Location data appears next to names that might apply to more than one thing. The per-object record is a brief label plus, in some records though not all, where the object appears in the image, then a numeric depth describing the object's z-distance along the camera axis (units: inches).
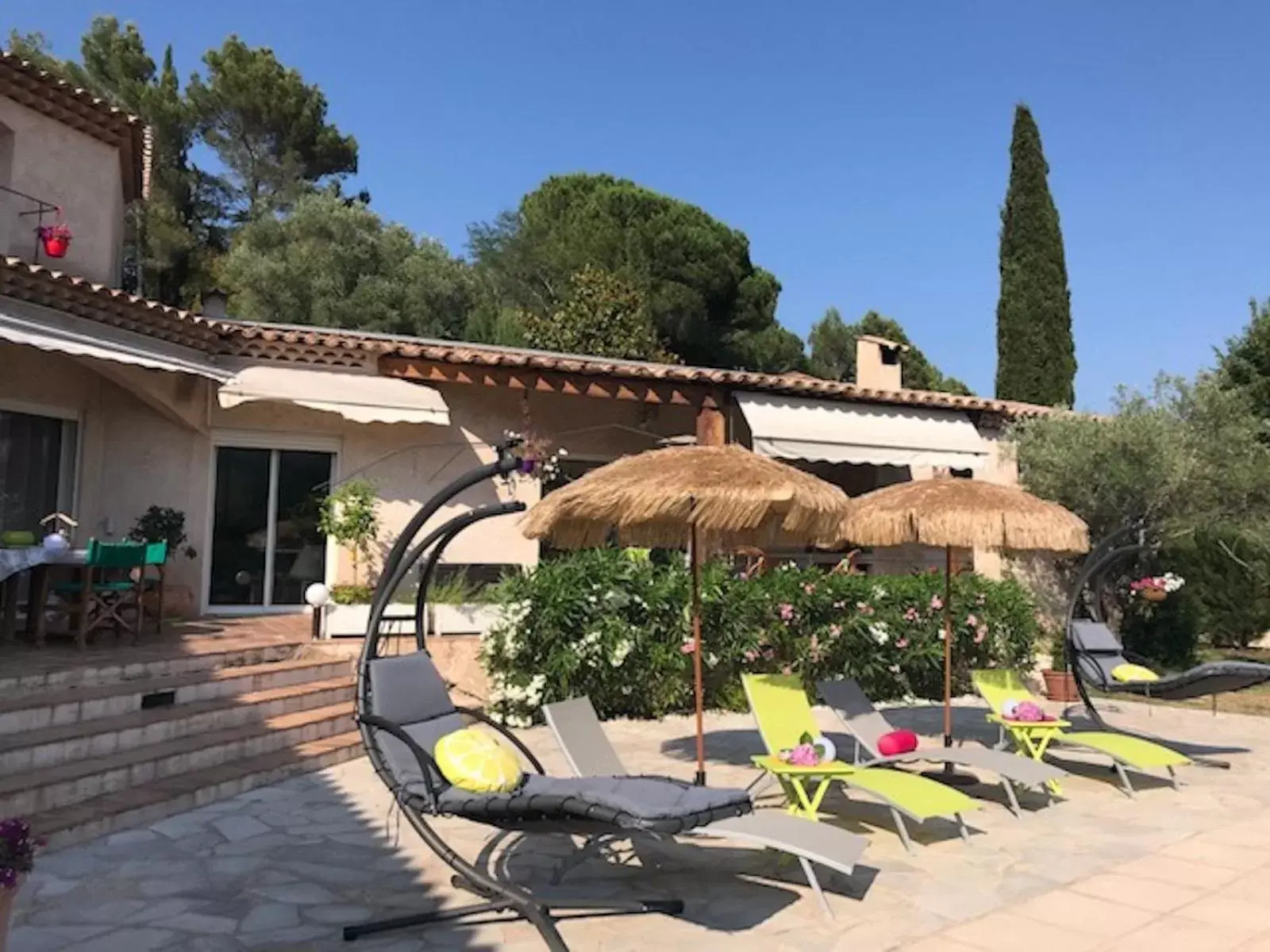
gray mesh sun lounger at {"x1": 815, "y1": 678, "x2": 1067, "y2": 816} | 383.2
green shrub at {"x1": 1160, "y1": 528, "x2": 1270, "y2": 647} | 1059.9
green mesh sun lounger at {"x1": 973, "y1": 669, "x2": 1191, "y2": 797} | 422.3
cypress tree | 1421.0
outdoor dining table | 472.7
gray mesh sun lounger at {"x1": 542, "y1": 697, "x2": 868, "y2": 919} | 267.4
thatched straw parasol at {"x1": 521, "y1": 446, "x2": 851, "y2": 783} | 366.9
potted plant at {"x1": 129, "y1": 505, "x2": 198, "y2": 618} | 627.2
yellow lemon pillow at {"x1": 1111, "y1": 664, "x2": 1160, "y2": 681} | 510.2
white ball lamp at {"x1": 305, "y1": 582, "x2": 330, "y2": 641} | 576.1
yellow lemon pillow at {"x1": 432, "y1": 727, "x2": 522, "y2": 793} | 271.7
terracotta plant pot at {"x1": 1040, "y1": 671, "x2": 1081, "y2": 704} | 727.7
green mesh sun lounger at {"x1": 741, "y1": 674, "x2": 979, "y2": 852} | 325.4
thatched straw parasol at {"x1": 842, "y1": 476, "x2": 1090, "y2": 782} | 443.2
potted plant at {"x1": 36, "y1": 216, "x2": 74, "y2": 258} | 655.8
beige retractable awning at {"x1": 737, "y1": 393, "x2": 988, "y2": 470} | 774.5
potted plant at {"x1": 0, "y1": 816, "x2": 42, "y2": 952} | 188.4
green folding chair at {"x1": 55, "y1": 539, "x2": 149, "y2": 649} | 494.0
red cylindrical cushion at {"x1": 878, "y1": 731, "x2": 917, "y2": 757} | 400.5
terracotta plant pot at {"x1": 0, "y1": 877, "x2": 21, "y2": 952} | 191.3
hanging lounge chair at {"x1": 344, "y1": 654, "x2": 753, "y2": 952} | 246.8
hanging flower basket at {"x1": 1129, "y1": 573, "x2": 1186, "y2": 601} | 758.9
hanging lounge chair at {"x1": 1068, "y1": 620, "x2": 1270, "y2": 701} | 478.9
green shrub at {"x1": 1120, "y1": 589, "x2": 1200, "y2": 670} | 884.0
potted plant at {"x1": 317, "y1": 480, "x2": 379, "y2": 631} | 671.8
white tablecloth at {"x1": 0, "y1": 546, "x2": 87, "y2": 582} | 464.4
